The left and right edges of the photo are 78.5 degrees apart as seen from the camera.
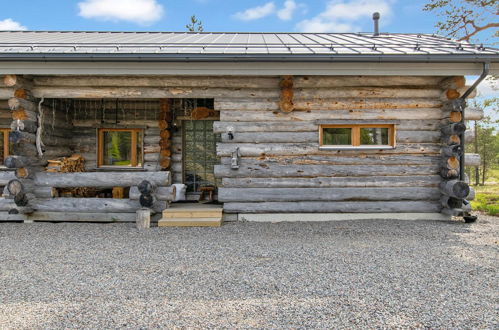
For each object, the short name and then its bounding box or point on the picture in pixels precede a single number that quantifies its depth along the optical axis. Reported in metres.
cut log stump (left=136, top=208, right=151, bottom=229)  5.62
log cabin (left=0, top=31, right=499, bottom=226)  5.89
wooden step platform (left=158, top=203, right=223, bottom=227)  5.73
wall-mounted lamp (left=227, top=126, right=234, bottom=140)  6.02
